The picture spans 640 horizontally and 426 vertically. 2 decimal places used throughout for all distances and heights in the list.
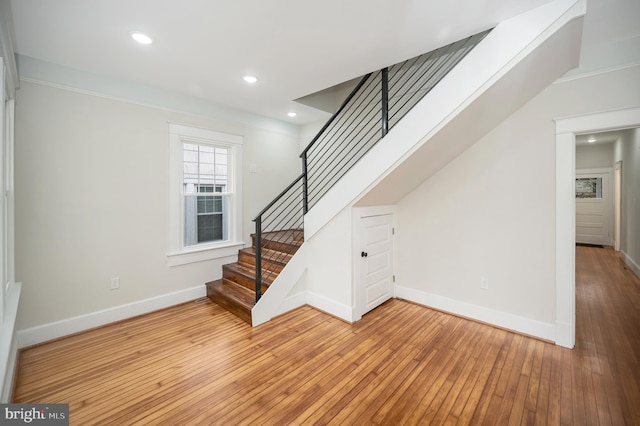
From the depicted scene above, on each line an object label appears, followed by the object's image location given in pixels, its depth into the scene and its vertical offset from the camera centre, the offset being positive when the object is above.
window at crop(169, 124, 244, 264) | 3.49 +0.27
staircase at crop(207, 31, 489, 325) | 3.05 -0.42
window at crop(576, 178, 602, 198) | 7.26 +0.65
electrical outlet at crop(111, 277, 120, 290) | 3.02 -0.82
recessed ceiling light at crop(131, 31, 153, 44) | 2.13 +1.44
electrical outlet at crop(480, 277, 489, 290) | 2.98 -0.82
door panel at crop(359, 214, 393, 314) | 3.20 -0.63
